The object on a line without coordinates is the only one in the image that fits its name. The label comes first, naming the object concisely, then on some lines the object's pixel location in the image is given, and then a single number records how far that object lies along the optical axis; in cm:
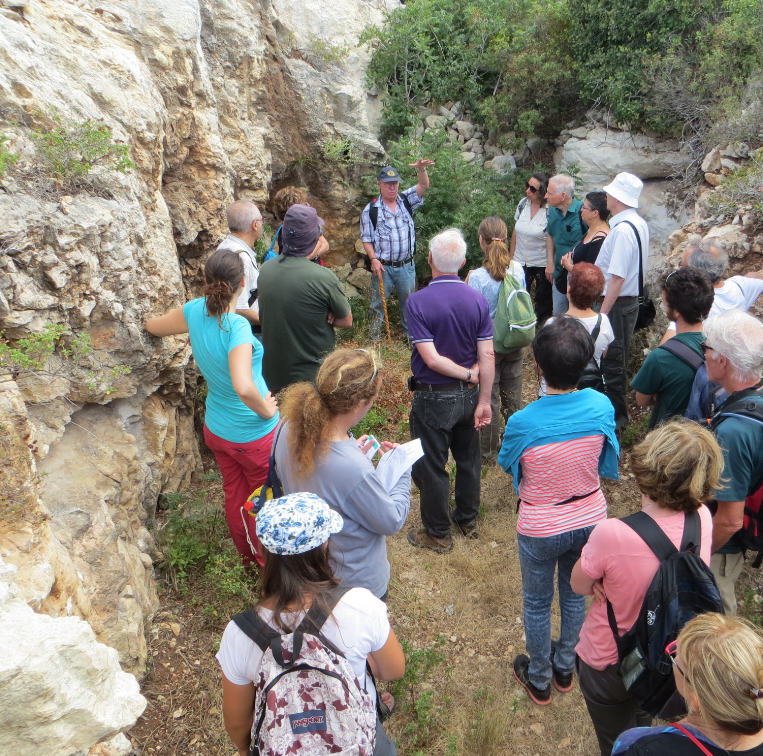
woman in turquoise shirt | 317
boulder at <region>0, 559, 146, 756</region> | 174
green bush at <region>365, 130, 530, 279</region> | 740
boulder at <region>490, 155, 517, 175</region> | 823
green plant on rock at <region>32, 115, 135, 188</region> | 316
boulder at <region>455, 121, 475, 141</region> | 856
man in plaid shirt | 672
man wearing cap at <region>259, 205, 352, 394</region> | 387
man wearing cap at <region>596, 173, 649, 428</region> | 477
